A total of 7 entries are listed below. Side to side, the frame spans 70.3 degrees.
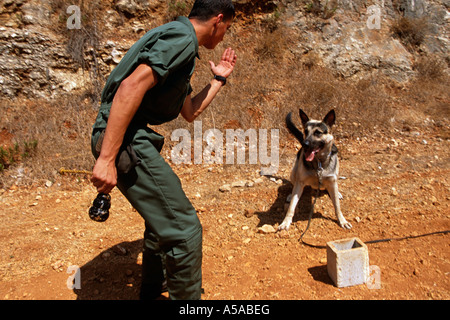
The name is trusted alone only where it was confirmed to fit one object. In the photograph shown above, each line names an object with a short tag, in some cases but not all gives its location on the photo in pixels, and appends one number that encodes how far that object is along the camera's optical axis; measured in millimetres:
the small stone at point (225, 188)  4473
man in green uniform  1630
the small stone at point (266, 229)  3511
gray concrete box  2473
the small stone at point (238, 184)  4609
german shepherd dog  3449
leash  3189
